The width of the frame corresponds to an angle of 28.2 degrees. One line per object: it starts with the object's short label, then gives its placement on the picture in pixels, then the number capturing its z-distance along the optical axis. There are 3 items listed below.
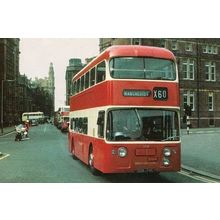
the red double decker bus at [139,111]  12.19
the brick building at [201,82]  26.36
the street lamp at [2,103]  31.74
